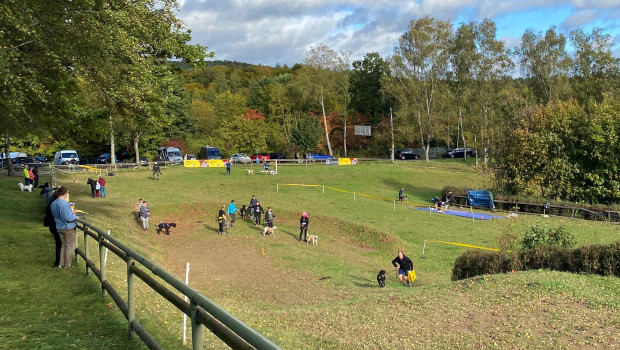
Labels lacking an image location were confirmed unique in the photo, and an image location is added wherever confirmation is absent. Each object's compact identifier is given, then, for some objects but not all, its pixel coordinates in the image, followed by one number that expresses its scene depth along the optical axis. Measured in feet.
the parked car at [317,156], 197.18
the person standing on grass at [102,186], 93.30
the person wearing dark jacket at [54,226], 27.99
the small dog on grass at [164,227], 74.69
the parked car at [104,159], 194.39
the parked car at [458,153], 237.74
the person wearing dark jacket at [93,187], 92.02
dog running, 48.44
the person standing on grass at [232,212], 81.06
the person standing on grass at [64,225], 26.61
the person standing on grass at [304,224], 73.48
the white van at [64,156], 157.07
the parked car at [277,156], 212.60
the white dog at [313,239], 72.54
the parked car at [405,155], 232.00
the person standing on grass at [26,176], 85.92
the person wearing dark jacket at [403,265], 51.16
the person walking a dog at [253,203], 84.61
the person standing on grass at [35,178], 92.15
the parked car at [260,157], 183.83
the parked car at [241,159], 176.76
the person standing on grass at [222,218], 77.10
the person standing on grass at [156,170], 125.70
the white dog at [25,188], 83.15
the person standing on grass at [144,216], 74.43
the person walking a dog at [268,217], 77.20
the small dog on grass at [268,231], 76.43
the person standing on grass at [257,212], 83.66
